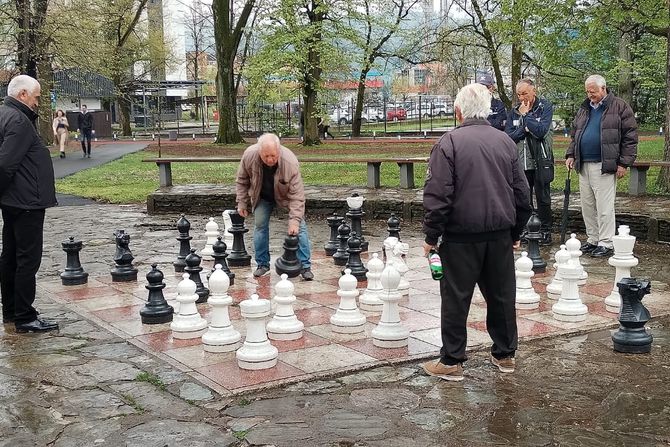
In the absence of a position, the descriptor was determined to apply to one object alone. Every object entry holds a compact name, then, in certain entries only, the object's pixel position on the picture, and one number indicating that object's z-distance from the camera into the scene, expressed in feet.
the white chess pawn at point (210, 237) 28.81
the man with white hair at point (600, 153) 27.61
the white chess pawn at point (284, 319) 18.12
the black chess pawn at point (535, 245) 25.24
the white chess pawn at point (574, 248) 21.25
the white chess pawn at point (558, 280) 20.65
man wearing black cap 30.53
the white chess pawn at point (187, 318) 18.52
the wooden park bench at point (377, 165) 44.32
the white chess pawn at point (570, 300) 19.67
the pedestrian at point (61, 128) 82.89
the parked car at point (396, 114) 158.10
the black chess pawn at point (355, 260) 22.85
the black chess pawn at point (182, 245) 26.13
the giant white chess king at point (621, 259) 20.39
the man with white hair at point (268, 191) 23.85
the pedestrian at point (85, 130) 83.61
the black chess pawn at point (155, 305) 19.79
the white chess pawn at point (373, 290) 20.70
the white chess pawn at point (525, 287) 20.68
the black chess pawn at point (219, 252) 23.09
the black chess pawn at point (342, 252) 26.68
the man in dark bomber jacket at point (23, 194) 18.76
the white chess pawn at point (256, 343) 15.98
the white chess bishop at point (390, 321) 17.39
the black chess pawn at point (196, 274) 21.24
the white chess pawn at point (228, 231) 28.25
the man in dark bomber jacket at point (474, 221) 14.73
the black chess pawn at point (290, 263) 24.85
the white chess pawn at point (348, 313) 18.58
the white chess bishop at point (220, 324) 17.25
